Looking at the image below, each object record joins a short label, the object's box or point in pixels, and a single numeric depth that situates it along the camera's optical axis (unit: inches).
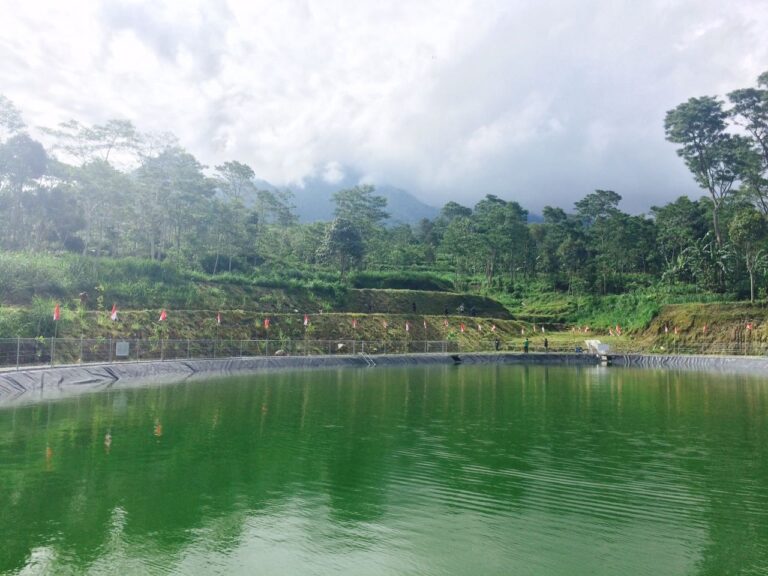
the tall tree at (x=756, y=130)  2657.5
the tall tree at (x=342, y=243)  2915.8
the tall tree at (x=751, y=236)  2358.5
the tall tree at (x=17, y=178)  2177.7
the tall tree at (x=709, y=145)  2765.7
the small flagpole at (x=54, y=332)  1164.5
